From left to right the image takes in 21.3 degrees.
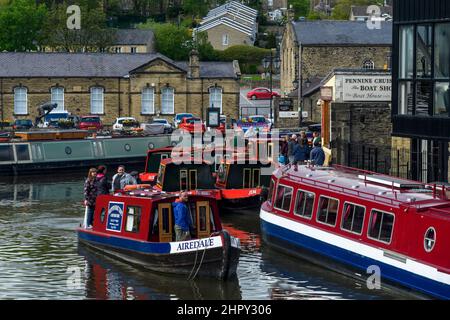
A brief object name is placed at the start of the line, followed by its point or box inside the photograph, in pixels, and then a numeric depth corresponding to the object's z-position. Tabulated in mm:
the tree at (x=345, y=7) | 139750
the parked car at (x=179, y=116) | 77419
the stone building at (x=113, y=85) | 80812
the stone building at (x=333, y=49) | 83500
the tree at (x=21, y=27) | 100688
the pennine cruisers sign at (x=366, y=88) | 43281
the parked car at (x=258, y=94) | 94000
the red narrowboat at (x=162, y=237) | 27672
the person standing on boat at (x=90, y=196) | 33031
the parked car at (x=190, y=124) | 62419
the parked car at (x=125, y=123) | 76138
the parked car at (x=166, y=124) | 71938
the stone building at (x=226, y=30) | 125750
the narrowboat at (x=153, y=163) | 44469
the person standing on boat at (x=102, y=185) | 33094
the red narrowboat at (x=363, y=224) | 24828
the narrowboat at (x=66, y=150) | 55406
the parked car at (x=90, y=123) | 75188
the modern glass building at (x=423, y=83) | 34219
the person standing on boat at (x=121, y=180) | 34625
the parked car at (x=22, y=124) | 74125
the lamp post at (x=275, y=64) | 101275
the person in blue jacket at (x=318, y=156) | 38219
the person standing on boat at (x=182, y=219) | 28109
